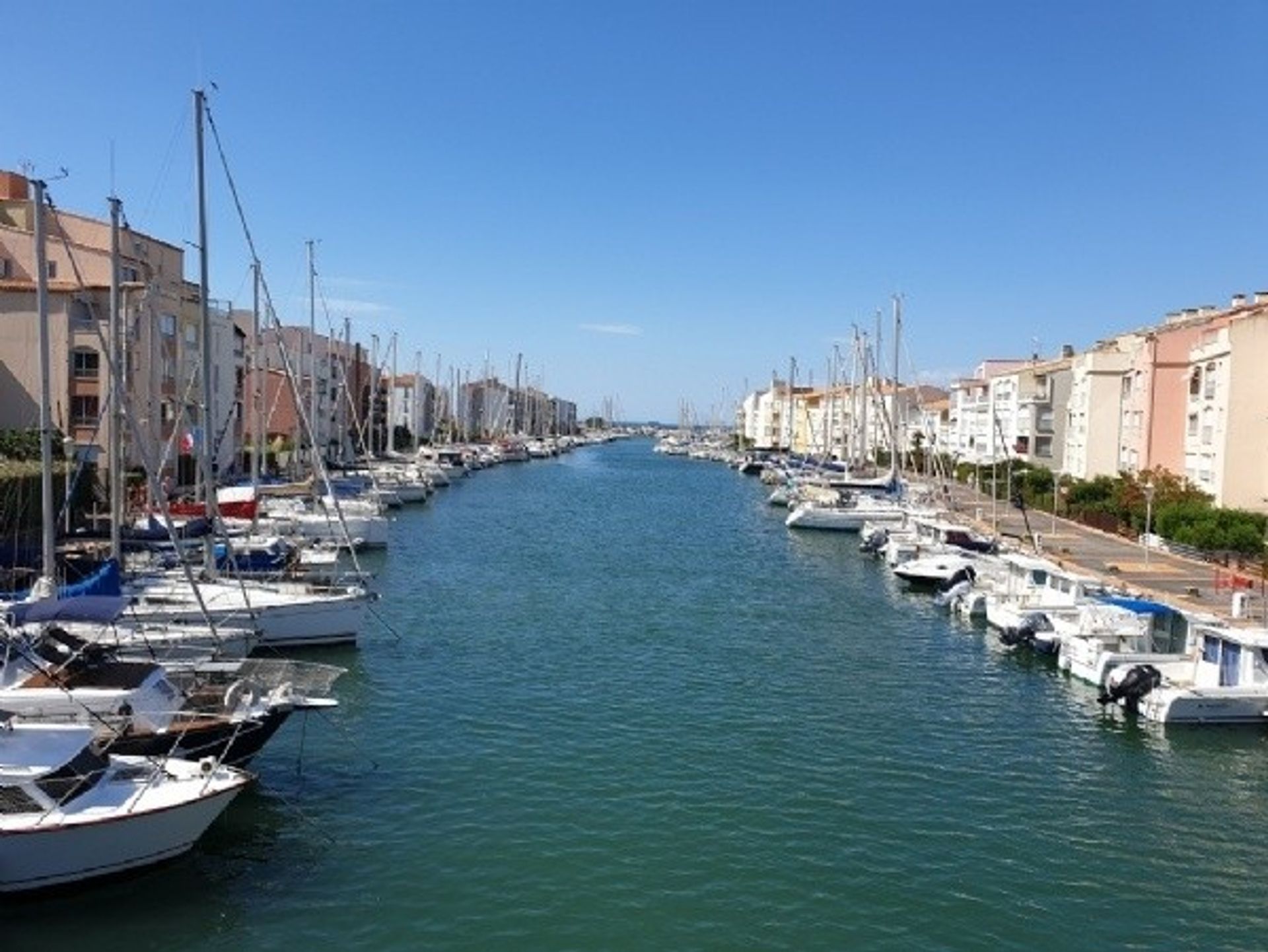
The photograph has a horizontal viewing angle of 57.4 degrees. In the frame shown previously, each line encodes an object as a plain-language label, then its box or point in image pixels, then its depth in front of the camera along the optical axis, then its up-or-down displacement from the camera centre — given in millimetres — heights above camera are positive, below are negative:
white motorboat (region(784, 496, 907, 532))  74875 -5961
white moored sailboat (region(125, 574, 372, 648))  31688 -5801
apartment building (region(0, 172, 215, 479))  58438 +2914
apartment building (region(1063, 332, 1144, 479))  82875 +2023
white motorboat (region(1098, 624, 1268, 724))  28969 -6347
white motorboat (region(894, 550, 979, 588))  49500 -6188
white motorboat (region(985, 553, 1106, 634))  39000 -5575
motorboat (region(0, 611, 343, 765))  20281 -5535
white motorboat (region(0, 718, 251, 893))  17094 -6270
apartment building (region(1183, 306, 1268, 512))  57531 +1298
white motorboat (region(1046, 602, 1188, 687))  32281 -6037
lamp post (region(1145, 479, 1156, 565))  55344 -3297
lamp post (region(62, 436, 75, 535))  39625 -2579
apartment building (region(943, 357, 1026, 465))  105500 +1867
